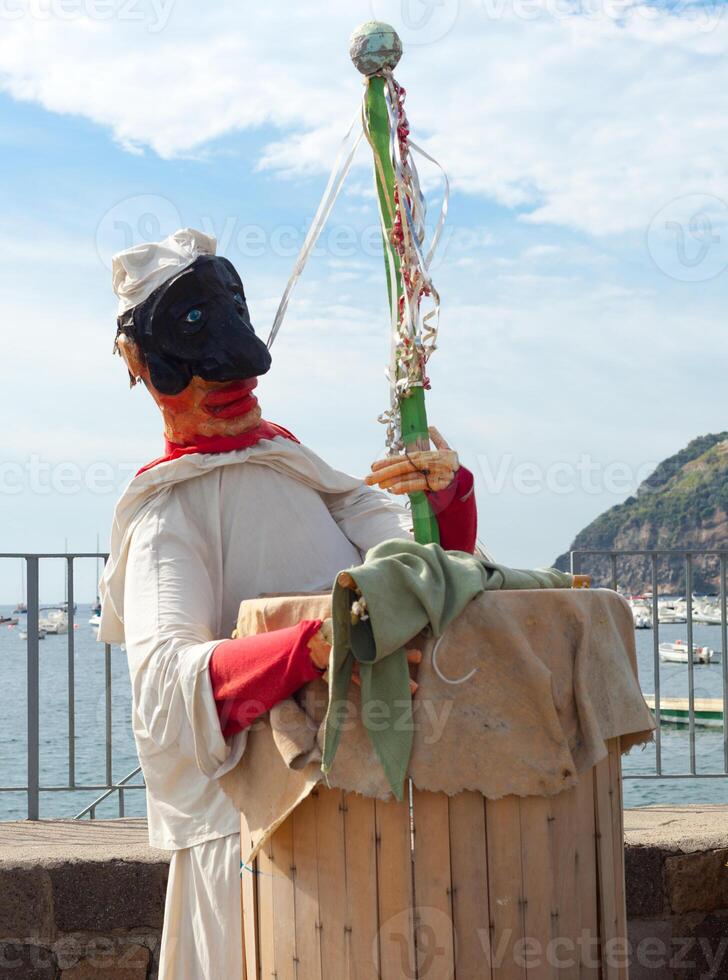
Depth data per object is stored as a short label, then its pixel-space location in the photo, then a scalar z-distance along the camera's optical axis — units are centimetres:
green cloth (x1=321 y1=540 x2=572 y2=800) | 210
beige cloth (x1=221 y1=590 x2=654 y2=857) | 214
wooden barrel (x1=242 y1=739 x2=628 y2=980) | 213
